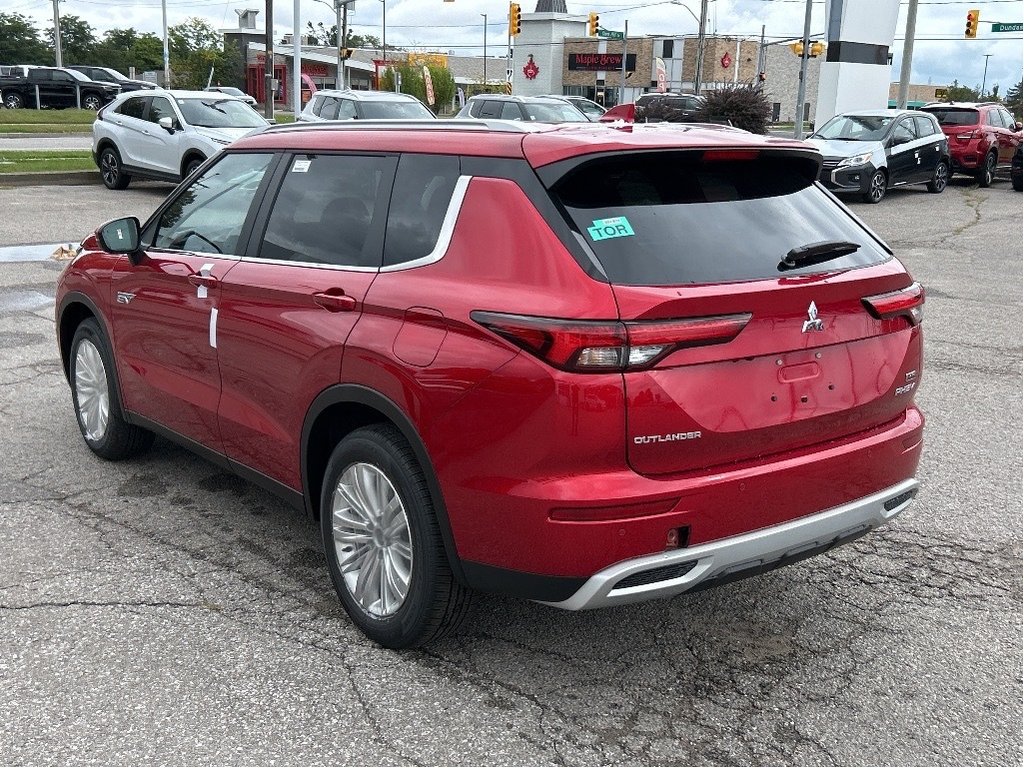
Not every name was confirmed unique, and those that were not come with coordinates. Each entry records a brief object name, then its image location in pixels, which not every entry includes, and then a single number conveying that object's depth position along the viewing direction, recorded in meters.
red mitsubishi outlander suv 3.07
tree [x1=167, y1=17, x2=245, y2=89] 68.62
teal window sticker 3.20
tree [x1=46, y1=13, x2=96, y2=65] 91.38
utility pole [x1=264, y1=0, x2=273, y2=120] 32.72
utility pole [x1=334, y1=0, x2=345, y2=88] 39.41
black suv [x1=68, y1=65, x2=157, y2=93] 53.09
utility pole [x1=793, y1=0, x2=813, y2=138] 37.28
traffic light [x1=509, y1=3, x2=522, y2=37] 47.53
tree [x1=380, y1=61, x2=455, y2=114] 71.81
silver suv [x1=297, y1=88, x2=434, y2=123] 19.83
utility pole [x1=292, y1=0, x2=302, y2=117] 30.89
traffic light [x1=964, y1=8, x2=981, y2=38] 40.62
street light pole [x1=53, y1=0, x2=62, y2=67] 67.31
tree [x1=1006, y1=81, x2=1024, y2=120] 54.41
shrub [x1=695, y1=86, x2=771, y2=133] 26.27
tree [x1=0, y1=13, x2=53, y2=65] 83.56
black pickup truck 47.97
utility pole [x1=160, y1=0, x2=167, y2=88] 56.70
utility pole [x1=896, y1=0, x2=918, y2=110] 31.85
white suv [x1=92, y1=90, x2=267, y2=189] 18.27
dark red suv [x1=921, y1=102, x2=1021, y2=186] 25.23
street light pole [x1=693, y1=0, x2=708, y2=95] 60.78
